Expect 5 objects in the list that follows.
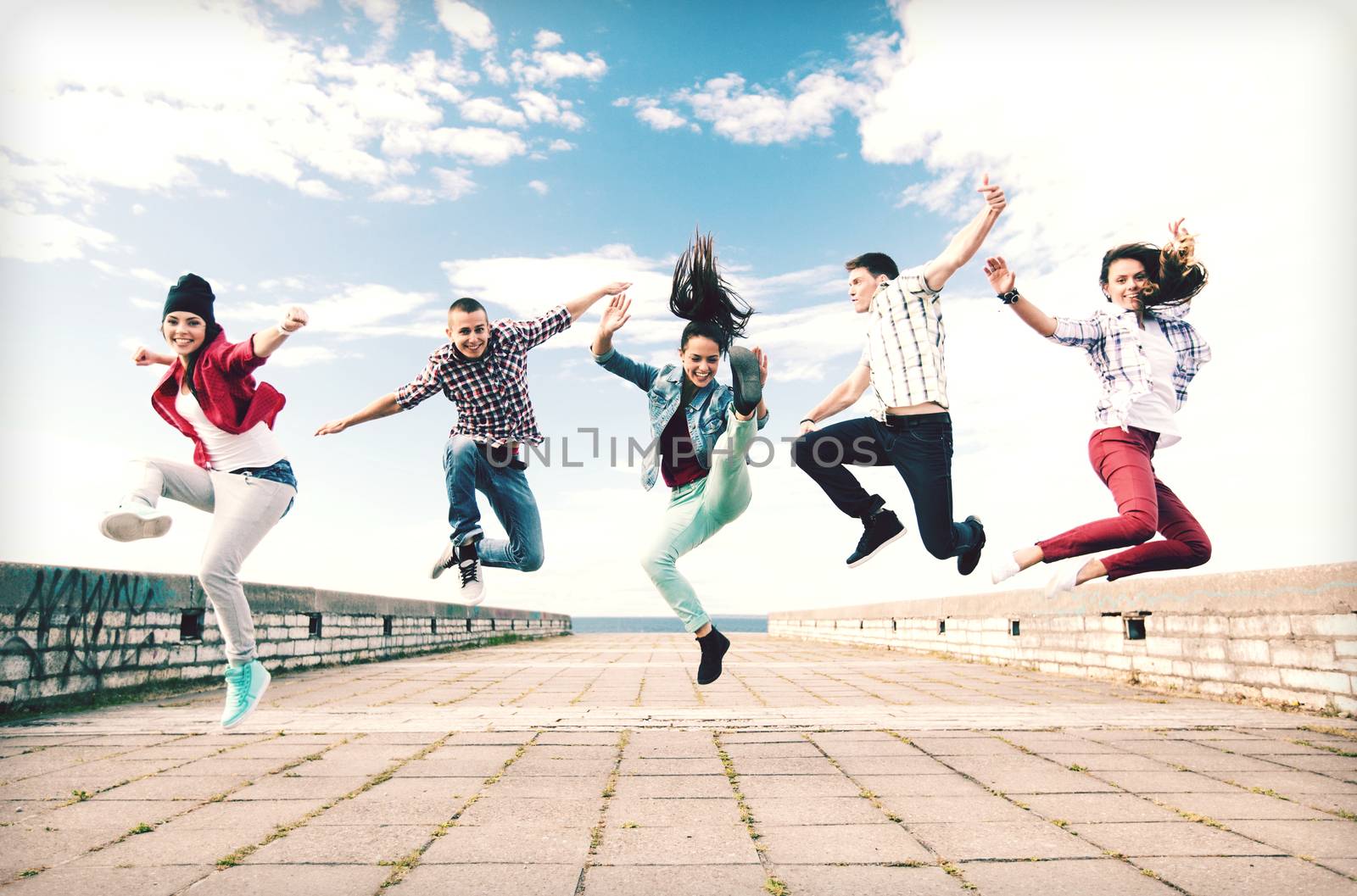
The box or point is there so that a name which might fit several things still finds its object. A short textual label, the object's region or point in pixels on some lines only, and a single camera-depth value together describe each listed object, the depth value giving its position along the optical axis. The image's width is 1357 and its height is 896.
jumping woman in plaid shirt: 2.46
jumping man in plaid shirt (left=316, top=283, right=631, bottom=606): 2.31
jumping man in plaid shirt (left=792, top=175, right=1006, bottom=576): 2.46
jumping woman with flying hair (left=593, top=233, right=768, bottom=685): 2.28
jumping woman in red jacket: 2.57
